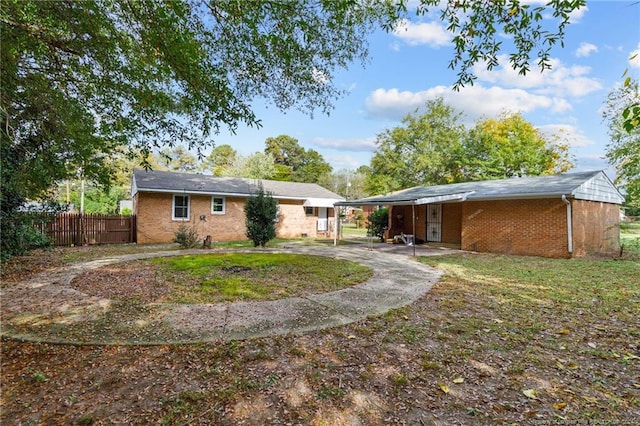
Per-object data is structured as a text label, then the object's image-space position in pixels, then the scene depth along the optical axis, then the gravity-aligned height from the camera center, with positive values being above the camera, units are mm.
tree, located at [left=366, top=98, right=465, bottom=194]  29578 +6536
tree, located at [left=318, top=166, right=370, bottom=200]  46031 +5183
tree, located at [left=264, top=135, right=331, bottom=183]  47875 +8959
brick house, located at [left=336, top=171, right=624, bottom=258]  11141 +150
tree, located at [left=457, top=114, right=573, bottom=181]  25375 +5379
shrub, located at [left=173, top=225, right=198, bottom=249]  12453 -835
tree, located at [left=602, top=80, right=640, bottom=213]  15258 +3708
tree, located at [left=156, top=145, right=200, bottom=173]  41625 +7204
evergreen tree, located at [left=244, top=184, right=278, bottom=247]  12250 +23
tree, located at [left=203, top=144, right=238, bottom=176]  44000 +8330
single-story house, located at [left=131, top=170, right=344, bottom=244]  15180 +615
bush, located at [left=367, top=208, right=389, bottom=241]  18305 -248
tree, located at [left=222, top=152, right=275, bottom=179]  35562 +5811
